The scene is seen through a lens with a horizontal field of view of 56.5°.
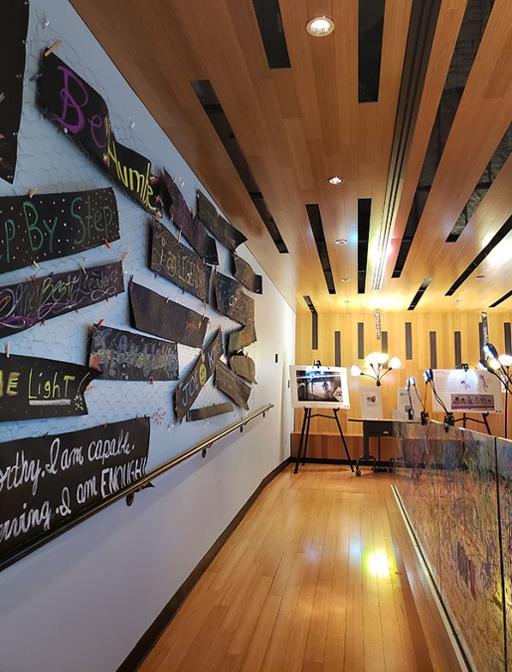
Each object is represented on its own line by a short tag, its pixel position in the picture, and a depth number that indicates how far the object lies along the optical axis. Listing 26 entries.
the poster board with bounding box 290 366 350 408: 7.70
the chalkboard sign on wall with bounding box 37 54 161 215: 1.61
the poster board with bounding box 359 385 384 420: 8.02
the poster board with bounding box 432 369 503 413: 6.67
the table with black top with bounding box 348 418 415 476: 7.55
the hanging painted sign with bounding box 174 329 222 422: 2.87
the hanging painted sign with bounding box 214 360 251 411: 3.75
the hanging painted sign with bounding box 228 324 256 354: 4.09
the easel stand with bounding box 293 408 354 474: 7.60
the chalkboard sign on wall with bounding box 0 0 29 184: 1.36
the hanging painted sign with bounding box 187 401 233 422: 3.12
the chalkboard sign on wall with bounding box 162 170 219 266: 2.68
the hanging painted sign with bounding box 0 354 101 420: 1.40
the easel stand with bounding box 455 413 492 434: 7.29
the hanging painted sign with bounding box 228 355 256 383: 4.18
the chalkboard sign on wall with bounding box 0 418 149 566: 1.40
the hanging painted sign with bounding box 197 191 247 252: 3.31
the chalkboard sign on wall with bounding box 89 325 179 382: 1.93
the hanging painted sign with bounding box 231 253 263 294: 4.17
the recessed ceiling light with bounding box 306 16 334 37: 1.83
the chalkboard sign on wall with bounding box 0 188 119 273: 1.39
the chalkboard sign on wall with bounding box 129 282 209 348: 2.29
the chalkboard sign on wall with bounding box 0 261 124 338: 1.40
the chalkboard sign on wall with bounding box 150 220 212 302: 2.50
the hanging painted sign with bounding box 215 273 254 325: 3.67
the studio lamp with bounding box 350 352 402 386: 8.39
